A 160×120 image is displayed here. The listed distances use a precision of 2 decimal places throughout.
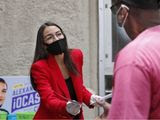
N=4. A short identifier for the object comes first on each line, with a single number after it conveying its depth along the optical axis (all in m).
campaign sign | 6.35
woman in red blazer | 4.46
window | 6.79
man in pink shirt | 1.83
